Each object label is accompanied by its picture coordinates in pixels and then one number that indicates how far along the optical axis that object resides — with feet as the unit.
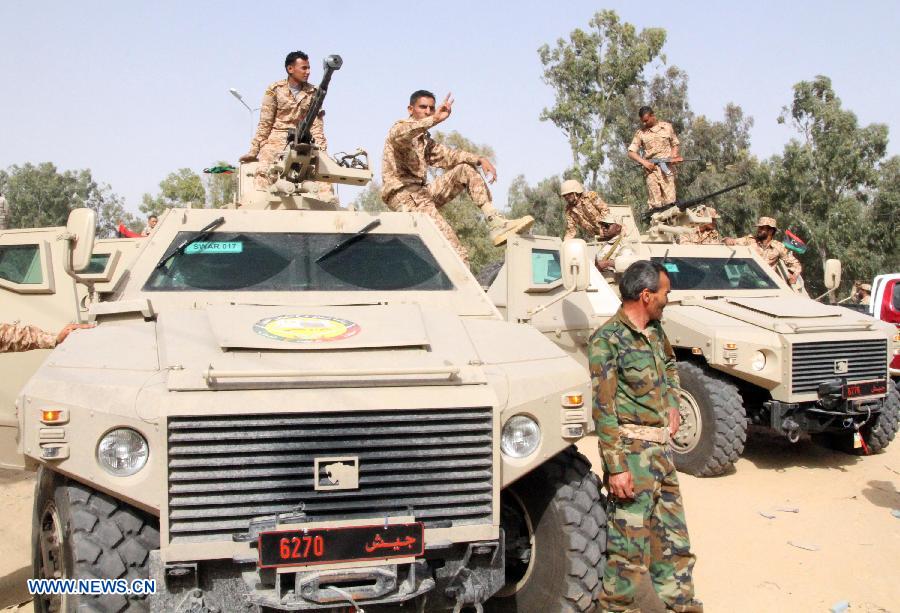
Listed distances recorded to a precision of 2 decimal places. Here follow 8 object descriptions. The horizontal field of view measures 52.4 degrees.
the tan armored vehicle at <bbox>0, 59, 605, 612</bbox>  10.05
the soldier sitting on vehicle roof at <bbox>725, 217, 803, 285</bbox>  32.68
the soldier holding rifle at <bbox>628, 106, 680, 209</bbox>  37.42
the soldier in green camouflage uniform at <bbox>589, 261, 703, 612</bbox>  12.34
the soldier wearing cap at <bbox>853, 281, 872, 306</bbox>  49.65
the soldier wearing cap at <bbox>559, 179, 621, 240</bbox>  30.58
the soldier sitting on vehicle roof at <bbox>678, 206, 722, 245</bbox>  33.37
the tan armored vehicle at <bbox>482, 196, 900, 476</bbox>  23.59
